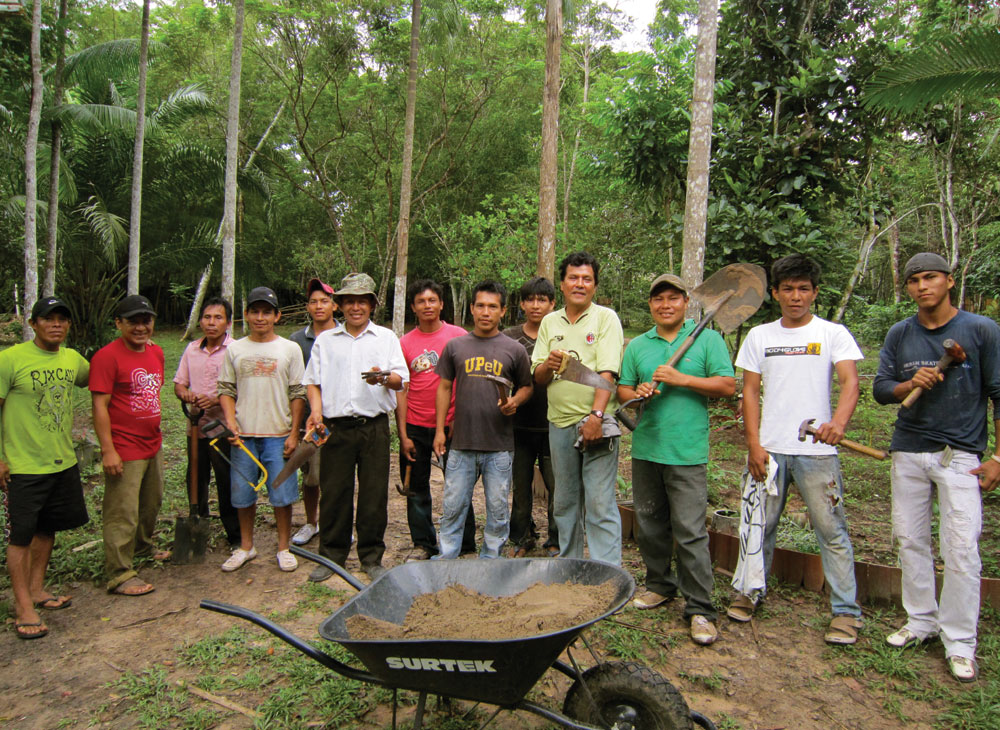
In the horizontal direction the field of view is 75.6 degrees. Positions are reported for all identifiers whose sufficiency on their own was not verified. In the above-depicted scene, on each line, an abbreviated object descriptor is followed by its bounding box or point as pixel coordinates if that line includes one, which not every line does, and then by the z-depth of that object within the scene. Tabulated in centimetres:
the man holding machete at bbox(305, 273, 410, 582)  387
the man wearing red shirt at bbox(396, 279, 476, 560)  424
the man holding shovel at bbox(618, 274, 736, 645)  324
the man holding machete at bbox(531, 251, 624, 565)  342
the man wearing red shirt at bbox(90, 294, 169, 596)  370
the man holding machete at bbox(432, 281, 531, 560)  375
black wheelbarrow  197
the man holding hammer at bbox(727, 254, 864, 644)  316
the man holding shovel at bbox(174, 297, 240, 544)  430
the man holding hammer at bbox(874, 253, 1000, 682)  291
